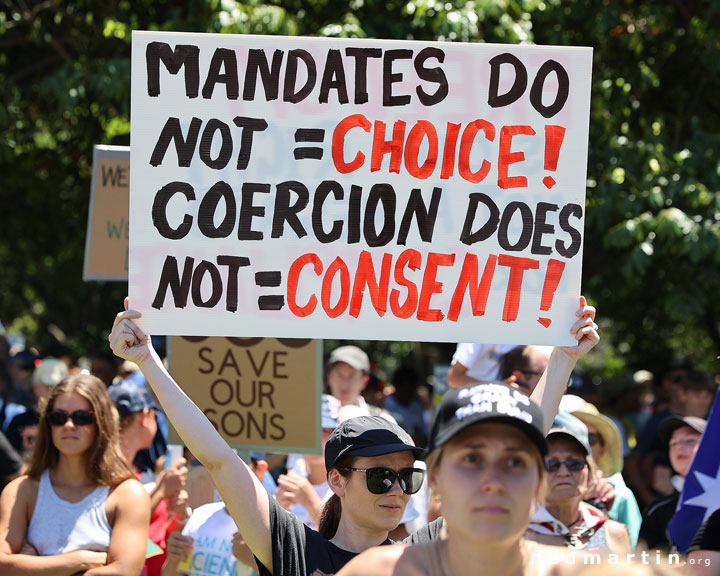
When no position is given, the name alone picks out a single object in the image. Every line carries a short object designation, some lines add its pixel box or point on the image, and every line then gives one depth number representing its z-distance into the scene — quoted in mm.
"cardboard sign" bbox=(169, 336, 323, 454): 4461
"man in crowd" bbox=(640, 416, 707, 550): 4793
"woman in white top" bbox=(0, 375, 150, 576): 3988
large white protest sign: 3359
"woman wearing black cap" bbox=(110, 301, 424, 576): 2893
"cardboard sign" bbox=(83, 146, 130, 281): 5562
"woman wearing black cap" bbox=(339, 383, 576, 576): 2098
